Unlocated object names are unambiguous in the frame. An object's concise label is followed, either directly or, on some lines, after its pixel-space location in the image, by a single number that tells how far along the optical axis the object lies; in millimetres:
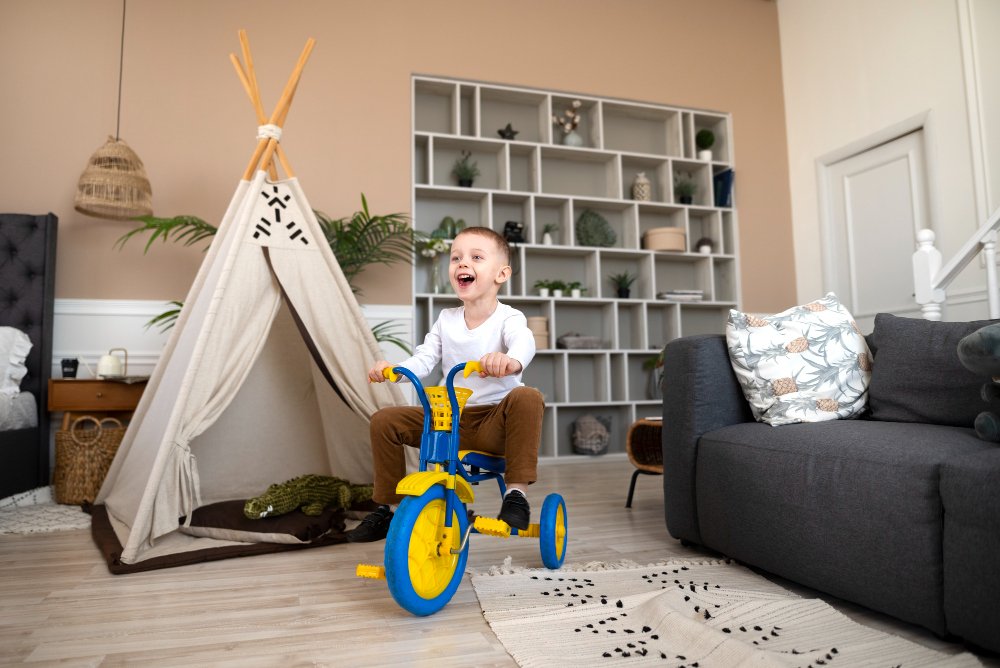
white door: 4020
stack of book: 4504
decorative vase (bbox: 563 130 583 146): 4422
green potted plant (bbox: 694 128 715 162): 4672
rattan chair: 2580
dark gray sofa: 1168
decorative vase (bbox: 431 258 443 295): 3961
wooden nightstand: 2893
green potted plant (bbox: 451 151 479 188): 4172
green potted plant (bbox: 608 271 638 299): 4453
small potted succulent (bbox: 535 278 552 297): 4211
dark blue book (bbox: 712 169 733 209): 4688
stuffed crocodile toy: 2184
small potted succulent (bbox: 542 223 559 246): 4258
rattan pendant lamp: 3066
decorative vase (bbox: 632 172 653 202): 4539
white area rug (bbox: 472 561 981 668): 1166
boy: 1575
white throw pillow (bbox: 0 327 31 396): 2799
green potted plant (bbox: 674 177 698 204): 4664
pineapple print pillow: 1790
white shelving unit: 4211
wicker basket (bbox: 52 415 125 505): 2789
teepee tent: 2021
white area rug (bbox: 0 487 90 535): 2346
